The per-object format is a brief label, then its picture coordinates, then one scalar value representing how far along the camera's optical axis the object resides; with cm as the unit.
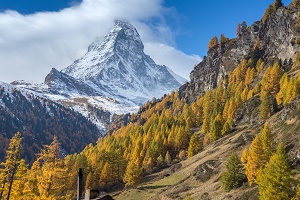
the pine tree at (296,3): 16805
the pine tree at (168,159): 11638
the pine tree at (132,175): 9675
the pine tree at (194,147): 11144
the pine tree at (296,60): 13219
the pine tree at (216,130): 11406
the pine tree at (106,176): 10689
